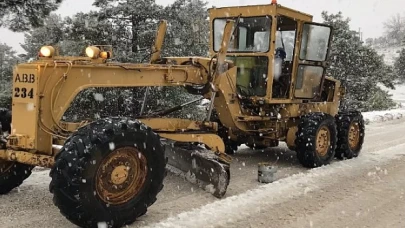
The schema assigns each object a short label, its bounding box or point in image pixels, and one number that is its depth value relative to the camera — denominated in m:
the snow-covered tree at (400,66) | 46.31
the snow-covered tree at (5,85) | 16.34
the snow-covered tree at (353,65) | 25.17
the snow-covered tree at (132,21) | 16.23
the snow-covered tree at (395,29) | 74.00
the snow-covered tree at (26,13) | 12.26
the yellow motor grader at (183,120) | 4.39
